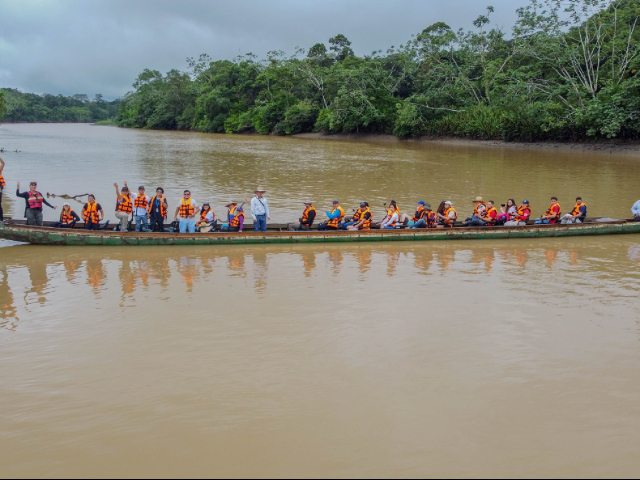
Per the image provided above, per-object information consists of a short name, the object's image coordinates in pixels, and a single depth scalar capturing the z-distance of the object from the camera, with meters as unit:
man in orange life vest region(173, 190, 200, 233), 13.53
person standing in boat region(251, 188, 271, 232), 13.95
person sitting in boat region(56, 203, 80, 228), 13.86
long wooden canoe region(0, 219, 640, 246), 12.98
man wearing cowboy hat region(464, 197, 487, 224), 15.07
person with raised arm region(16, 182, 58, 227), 13.63
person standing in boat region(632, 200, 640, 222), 15.04
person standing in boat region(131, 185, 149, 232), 13.59
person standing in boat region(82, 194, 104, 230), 13.85
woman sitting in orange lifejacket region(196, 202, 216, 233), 13.87
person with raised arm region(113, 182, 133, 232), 13.70
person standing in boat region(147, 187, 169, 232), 13.85
